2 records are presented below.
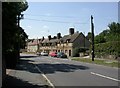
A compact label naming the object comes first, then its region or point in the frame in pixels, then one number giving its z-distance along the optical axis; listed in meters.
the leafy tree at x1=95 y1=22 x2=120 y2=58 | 20.59
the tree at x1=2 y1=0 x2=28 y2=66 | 5.92
